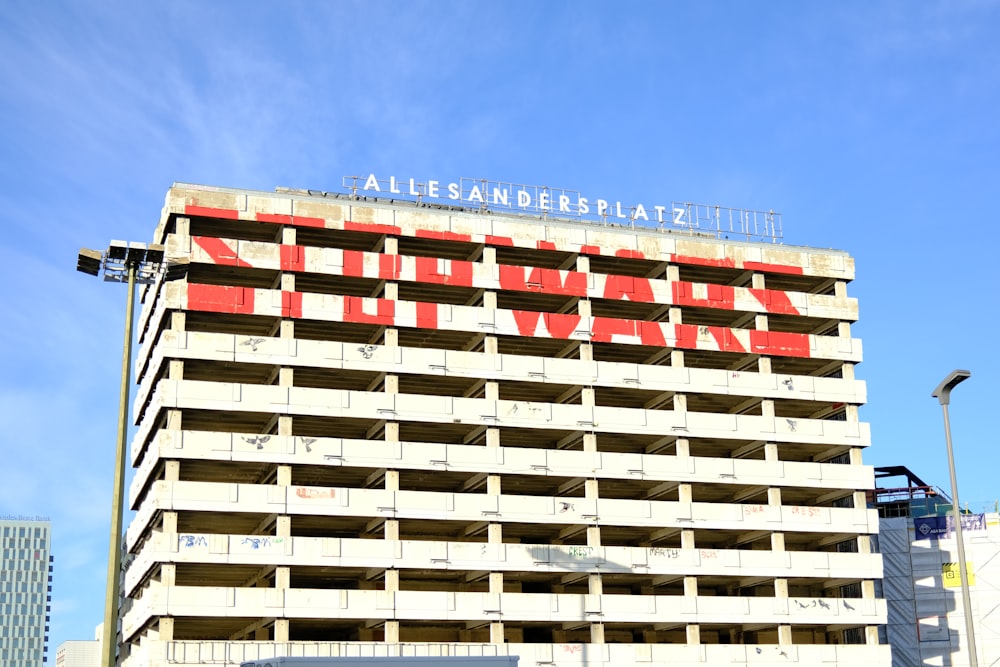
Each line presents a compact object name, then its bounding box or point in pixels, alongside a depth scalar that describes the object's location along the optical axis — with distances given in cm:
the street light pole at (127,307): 4131
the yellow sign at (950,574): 9850
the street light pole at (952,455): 4481
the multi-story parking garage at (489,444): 7575
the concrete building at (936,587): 9819
